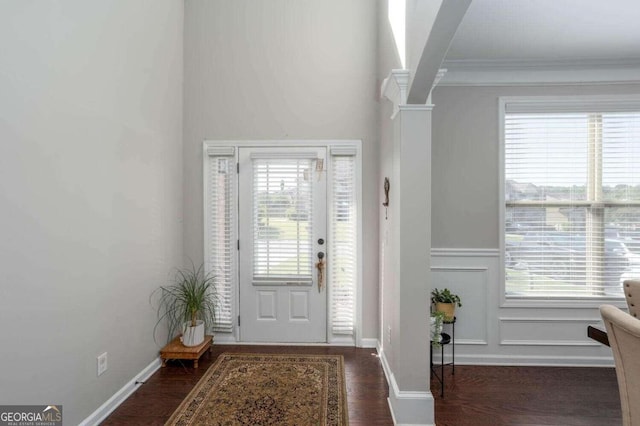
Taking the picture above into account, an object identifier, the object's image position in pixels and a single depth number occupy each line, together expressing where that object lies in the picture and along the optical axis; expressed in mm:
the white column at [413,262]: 2047
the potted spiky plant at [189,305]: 2908
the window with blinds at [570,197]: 2918
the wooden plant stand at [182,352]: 2820
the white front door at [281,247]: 3273
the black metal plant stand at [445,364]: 2469
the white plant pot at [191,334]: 2893
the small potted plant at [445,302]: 2636
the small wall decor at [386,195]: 2616
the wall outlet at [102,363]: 2145
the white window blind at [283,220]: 3277
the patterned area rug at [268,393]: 2105
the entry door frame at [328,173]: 3236
